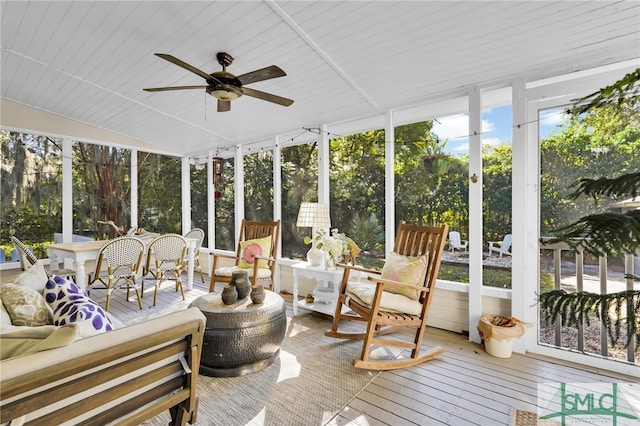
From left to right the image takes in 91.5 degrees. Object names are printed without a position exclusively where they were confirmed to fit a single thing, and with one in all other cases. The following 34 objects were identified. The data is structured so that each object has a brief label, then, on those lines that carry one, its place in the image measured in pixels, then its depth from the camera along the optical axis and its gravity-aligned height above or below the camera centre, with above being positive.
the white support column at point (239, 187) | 5.48 +0.48
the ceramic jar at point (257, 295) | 2.45 -0.64
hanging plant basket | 3.37 +0.56
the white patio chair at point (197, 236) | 5.25 -0.39
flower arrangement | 3.38 -0.36
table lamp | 3.60 -0.06
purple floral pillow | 1.45 -0.46
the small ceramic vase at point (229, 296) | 2.41 -0.63
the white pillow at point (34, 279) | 1.63 -0.35
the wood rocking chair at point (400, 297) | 2.46 -0.71
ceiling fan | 2.34 +1.05
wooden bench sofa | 0.96 -0.60
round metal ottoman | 2.21 -0.88
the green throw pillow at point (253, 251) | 4.07 -0.48
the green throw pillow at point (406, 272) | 2.68 -0.51
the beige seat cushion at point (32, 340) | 1.02 -0.42
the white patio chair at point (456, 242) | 3.24 -0.30
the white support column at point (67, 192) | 5.05 +0.36
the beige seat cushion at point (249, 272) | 3.88 -0.73
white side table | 3.35 -0.86
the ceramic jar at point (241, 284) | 2.55 -0.57
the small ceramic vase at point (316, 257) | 3.61 -0.50
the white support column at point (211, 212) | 6.01 +0.04
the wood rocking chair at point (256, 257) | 3.88 -0.56
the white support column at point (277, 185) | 4.87 +0.46
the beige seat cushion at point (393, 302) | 2.57 -0.73
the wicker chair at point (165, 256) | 4.15 -0.57
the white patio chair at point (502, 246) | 2.96 -0.31
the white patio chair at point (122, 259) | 3.58 -0.53
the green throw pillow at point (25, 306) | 1.36 -0.42
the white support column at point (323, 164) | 4.29 +0.69
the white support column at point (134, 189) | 5.89 +0.48
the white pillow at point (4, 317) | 1.23 -0.42
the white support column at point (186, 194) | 6.45 +0.42
